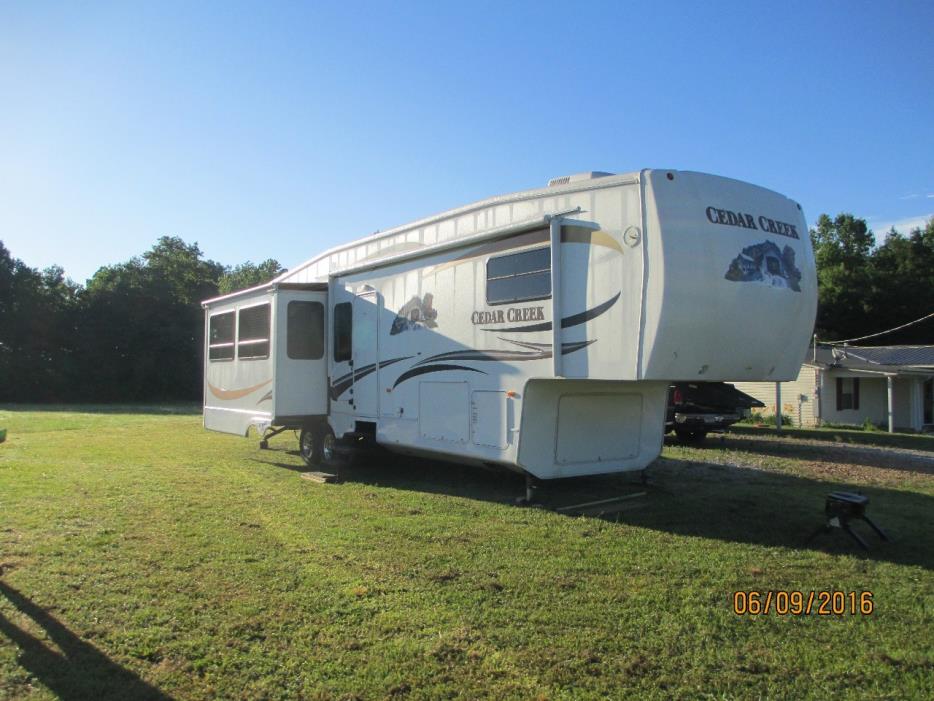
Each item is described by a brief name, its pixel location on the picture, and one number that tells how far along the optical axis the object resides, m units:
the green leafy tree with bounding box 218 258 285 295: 50.44
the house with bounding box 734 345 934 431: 24.62
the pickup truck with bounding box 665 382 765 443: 14.71
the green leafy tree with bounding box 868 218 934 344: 40.75
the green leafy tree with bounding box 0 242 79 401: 39.00
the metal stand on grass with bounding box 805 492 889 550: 6.08
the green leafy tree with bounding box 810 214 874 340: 41.50
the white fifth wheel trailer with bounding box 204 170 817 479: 6.53
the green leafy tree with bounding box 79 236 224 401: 41.31
